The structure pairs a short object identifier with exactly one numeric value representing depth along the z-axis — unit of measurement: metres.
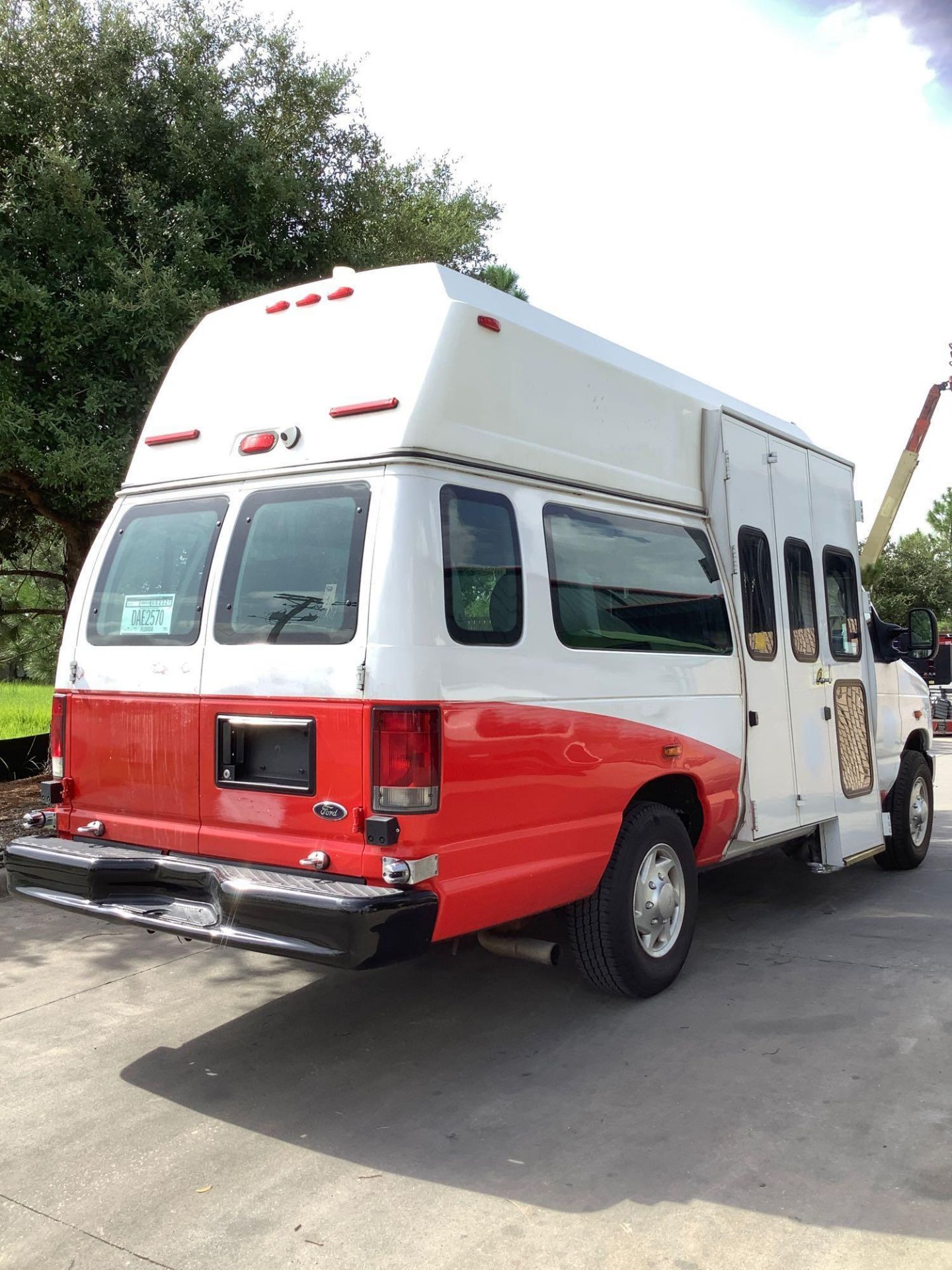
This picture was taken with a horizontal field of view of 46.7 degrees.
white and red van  3.96
